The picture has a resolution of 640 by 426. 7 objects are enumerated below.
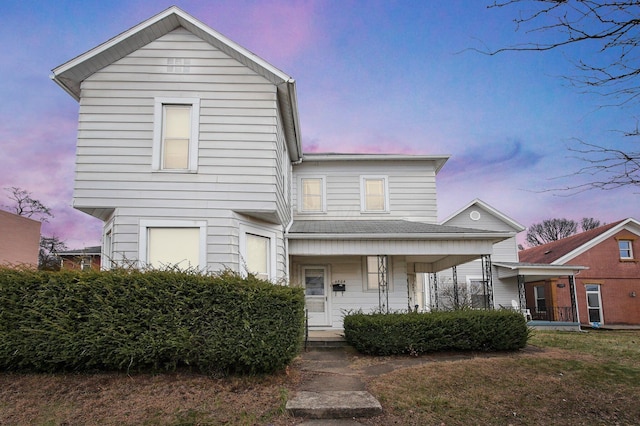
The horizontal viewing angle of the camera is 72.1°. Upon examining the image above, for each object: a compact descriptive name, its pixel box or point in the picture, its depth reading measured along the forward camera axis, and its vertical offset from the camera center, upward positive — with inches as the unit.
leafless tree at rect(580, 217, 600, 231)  1870.1 +243.9
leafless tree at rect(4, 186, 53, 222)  1209.4 +225.9
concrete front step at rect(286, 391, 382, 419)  221.5 -62.1
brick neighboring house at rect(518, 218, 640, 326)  856.9 -3.4
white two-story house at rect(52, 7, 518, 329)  358.6 +116.6
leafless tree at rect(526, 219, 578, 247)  1863.9 +218.6
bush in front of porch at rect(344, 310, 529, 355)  379.9 -43.2
